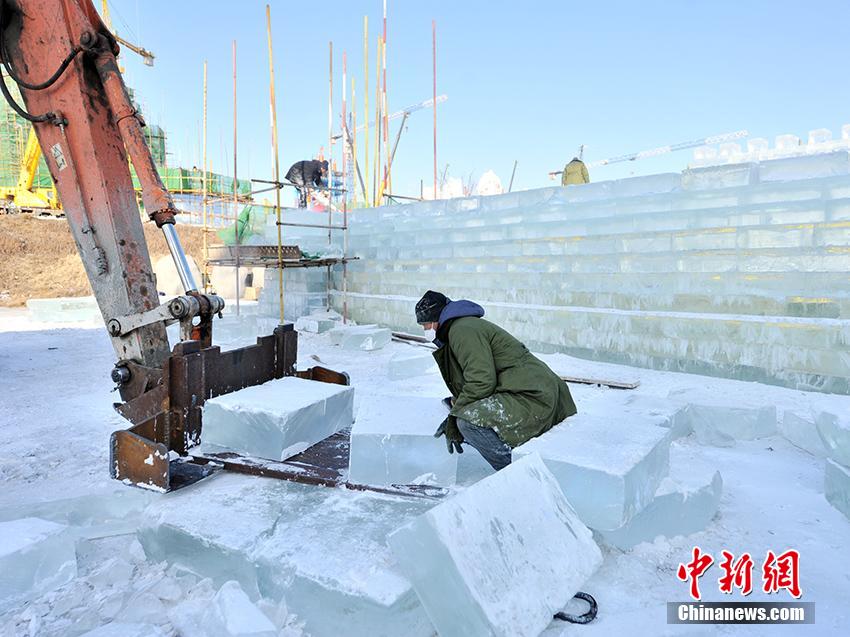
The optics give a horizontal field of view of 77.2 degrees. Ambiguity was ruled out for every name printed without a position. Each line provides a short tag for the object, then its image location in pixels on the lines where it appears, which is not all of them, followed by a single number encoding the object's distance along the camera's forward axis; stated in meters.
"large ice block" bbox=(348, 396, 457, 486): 2.79
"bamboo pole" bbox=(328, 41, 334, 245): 10.54
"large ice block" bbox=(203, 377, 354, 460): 2.99
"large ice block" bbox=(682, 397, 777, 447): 3.88
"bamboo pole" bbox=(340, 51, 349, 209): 11.79
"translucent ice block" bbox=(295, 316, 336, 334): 9.17
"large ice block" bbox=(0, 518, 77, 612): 2.03
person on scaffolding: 11.30
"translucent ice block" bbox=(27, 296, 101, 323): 11.02
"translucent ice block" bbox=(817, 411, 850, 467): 2.86
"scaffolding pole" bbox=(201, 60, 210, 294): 10.03
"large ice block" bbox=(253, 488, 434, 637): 1.79
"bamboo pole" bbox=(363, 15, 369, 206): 11.02
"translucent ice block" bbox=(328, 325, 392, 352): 7.77
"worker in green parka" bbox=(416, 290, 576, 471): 2.78
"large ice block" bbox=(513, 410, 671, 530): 2.22
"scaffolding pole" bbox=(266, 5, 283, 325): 8.11
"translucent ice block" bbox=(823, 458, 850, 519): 2.66
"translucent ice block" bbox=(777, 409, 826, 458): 3.49
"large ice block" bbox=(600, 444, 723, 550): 2.34
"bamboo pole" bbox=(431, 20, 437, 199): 11.10
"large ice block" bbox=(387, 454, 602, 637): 1.64
